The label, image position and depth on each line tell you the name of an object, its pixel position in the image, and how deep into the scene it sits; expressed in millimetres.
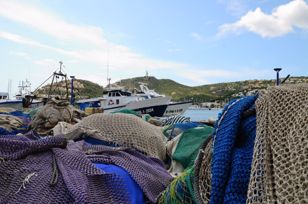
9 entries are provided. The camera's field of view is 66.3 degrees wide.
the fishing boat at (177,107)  18323
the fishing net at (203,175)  1225
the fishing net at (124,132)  2127
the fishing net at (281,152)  931
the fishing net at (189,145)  2099
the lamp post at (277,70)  7080
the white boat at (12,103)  18563
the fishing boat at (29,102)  17854
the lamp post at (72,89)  14387
